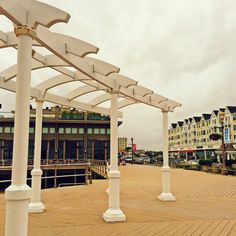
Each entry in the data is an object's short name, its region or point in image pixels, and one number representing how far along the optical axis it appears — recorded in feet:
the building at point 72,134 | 135.74
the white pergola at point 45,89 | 13.21
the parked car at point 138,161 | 169.09
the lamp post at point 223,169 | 76.20
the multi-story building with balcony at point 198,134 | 187.21
